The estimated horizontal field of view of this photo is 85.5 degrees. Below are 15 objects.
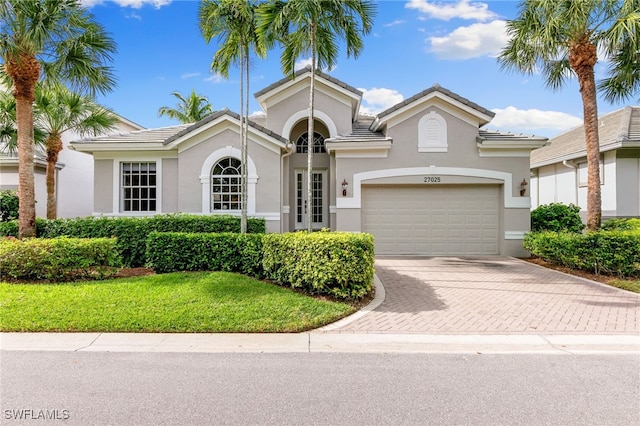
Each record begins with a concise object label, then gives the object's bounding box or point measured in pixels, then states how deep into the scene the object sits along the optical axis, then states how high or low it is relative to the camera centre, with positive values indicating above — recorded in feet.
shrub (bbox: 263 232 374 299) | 23.40 -3.37
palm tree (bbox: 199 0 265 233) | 30.53 +16.71
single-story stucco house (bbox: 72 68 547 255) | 42.04 +4.94
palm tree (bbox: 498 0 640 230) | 33.12 +17.94
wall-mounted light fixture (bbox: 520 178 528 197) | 42.29 +3.32
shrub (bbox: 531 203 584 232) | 41.70 -0.62
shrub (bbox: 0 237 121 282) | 26.55 -3.30
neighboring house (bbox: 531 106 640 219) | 49.26 +7.68
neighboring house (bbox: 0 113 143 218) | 51.96 +6.45
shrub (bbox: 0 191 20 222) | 41.01 +1.16
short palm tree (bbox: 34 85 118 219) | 46.44 +13.61
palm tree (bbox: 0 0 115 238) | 28.73 +14.79
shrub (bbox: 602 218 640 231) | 38.17 -1.22
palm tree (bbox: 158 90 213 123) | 99.19 +30.55
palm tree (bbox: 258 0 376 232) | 29.22 +16.67
